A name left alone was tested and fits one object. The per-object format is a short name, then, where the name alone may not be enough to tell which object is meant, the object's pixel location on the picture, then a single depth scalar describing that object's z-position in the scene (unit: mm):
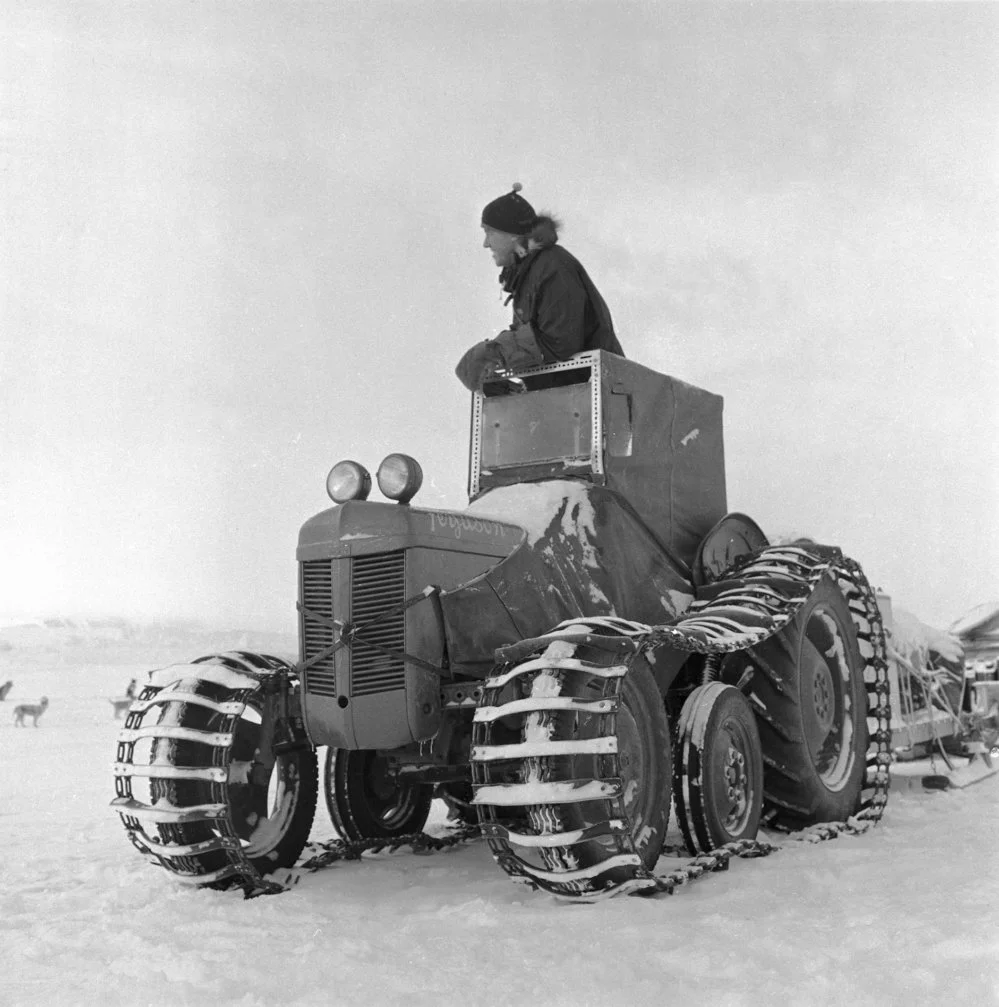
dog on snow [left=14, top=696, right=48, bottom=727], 14718
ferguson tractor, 4191
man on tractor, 6133
